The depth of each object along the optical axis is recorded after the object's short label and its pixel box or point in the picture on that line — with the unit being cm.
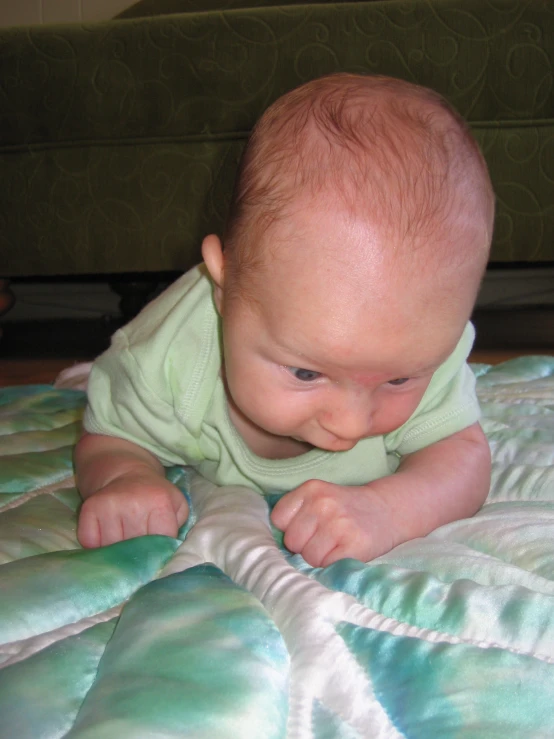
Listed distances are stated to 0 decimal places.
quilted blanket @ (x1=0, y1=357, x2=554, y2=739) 35
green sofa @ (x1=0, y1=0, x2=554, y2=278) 143
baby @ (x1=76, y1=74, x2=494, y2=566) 52
